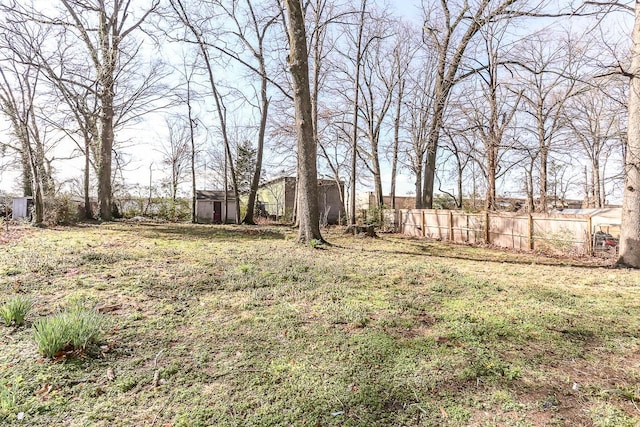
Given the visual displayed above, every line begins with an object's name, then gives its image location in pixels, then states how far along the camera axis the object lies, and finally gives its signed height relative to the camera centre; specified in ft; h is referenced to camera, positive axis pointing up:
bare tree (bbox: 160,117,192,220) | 91.30 +15.43
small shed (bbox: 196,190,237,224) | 81.97 +2.08
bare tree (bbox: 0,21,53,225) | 34.42 +11.31
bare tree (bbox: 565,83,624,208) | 49.44 +12.25
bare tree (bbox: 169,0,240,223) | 26.37 +15.96
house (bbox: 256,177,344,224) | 82.55 +3.71
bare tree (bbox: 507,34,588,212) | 36.35 +13.96
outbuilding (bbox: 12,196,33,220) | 51.03 +1.81
